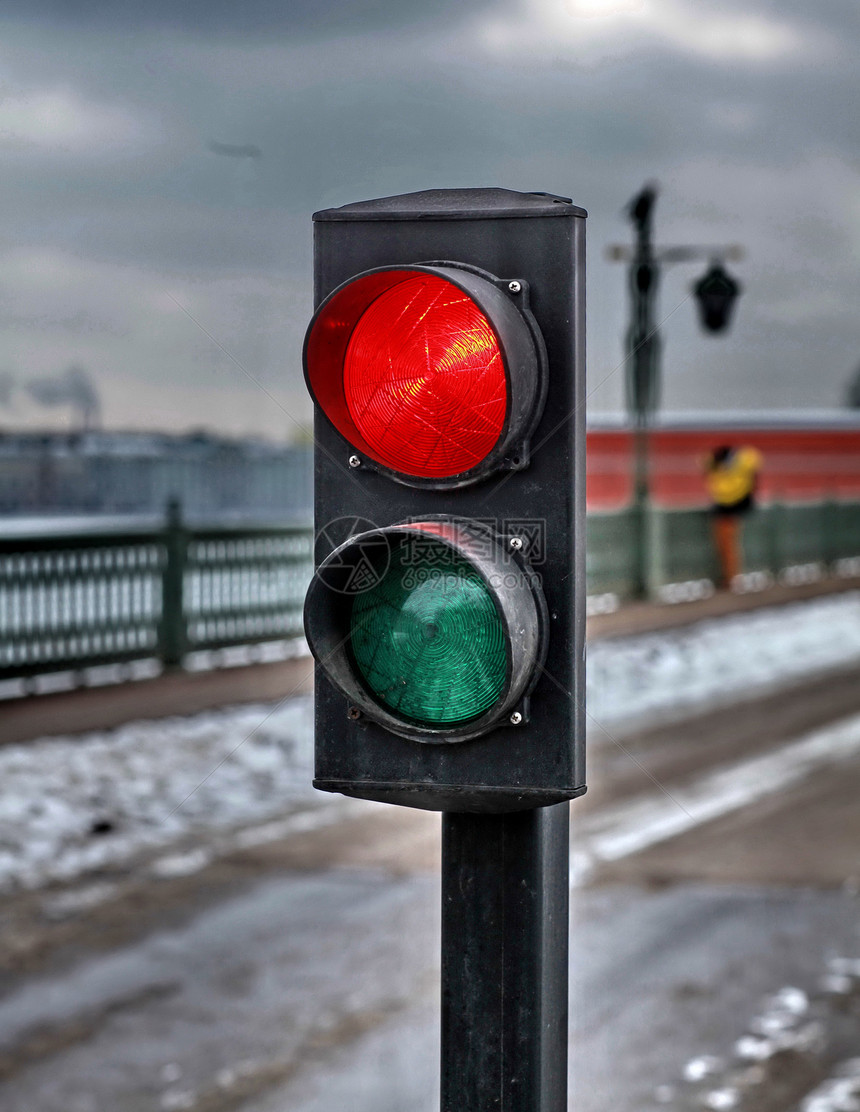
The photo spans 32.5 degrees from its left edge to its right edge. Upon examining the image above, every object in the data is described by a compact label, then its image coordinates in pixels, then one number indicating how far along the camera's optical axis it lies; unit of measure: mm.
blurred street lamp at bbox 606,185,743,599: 17484
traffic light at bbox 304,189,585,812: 1586
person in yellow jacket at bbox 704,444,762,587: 21422
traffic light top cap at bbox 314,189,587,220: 1605
